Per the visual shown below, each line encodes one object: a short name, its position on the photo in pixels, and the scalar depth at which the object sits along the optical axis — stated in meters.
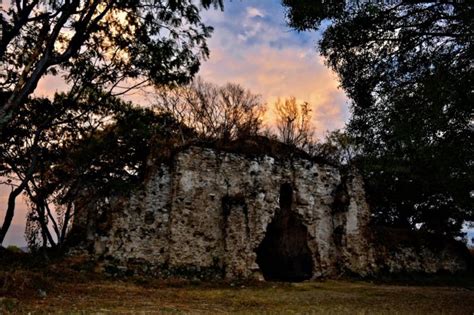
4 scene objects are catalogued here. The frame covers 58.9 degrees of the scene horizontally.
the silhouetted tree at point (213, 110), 30.90
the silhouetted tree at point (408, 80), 9.78
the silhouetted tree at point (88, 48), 8.65
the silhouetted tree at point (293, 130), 33.03
